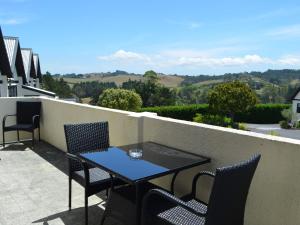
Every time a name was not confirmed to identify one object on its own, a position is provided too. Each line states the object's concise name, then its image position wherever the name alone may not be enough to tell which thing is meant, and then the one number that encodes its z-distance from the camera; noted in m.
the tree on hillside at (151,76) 38.25
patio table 2.75
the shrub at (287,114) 28.50
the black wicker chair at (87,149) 3.40
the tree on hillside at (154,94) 35.75
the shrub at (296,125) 27.75
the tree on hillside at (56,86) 44.91
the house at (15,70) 16.44
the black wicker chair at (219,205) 2.06
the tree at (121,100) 20.52
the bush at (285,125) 27.28
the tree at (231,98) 21.92
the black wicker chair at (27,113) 7.38
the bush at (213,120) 19.86
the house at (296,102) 33.16
